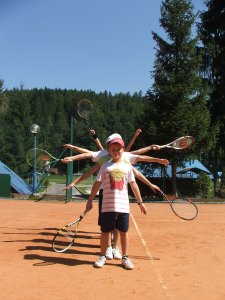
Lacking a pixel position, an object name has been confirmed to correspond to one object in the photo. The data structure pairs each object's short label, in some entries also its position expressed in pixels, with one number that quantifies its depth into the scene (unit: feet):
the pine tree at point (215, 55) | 67.80
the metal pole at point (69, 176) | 44.89
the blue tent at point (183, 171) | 64.99
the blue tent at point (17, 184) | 59.07
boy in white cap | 14.28
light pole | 52.97
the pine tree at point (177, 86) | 54.30
